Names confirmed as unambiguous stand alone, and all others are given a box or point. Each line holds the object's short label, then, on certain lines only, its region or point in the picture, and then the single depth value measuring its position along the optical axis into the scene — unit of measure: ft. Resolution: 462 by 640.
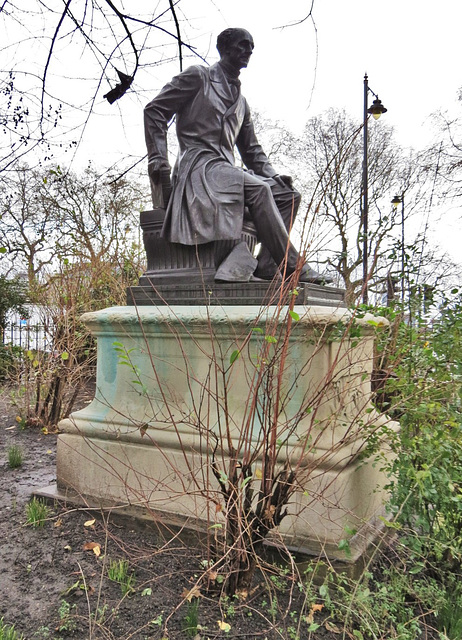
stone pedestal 9.18
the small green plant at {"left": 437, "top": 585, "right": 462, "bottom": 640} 7.16
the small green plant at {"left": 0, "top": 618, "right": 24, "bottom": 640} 6.51
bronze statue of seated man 11.98
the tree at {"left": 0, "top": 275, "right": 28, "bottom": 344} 37.99
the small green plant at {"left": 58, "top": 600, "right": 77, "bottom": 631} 7.24
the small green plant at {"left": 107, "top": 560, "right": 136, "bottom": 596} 8.04
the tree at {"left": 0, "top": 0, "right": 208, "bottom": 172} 8.57
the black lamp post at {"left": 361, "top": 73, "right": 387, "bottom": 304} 29.46
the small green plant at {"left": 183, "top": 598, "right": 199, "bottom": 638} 7.08
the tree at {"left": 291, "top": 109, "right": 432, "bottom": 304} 56.24
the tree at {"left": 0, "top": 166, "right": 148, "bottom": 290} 29.96
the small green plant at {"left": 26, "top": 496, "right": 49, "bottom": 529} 10.47
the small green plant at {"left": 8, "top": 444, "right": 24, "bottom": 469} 14.67
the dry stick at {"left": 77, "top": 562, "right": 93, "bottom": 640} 6.84
